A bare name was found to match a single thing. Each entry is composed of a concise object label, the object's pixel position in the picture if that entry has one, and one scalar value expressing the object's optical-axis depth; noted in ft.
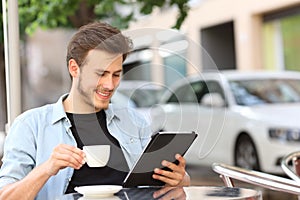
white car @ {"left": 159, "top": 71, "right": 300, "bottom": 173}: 26.27
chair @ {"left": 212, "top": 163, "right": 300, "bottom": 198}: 9.67
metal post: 11.86
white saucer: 7.52
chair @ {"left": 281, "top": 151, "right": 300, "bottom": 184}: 11.53
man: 8.31
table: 7.59
